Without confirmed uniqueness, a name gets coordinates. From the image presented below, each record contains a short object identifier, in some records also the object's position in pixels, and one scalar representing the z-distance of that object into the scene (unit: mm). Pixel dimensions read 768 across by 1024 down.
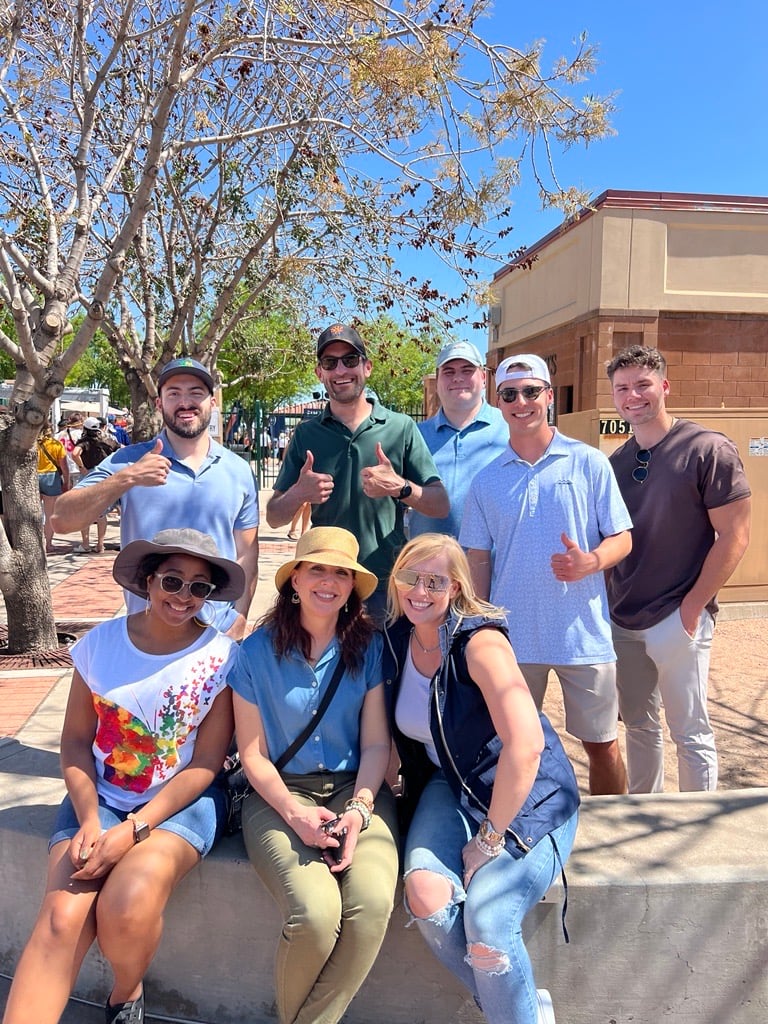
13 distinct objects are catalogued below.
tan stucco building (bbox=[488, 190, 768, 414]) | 11219
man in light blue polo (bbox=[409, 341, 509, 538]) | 3521
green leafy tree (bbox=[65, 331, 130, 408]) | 44969
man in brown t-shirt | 3004
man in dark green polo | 3102
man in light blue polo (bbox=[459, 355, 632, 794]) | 2779
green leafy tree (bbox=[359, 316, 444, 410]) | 9586
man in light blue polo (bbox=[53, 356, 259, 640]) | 2910
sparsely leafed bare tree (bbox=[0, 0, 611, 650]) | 5891
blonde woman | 2025
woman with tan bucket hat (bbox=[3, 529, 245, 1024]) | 2070
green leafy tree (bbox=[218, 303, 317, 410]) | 14620
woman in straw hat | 2059
